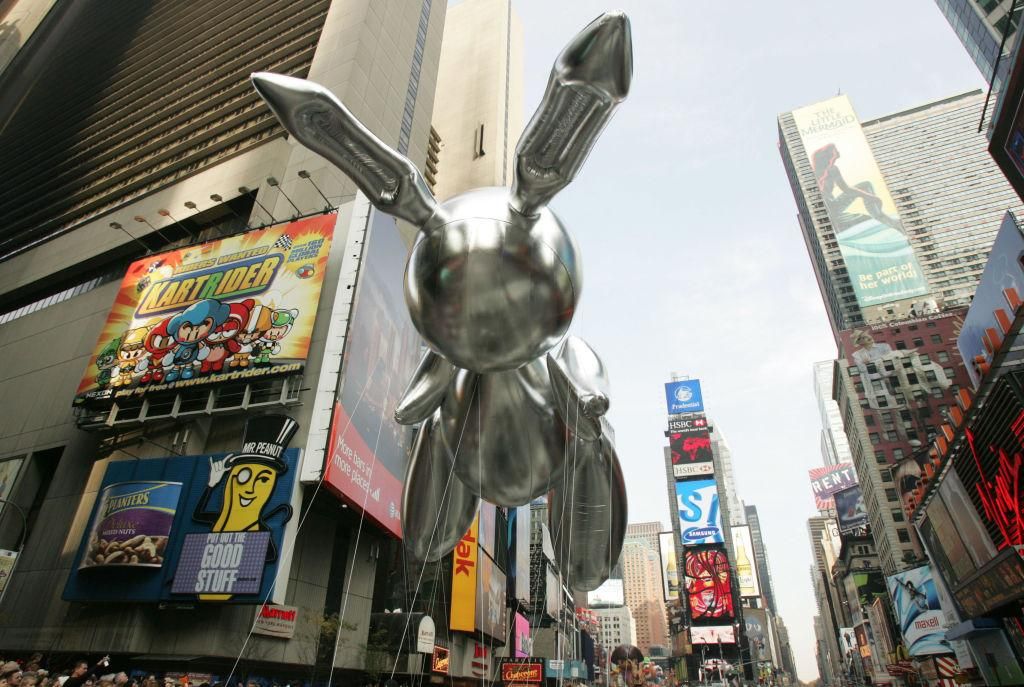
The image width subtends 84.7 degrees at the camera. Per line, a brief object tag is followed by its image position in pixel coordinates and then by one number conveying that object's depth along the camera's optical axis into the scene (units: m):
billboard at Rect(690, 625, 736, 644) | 46.75
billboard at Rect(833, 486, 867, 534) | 75.62
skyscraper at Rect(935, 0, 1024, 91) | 34.00
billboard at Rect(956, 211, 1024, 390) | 13.58
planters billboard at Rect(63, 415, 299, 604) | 13.90
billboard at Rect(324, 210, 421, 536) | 16.22
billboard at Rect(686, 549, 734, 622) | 47.50
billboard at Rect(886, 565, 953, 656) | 28.03
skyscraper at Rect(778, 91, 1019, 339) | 73.69
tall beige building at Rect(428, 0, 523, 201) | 48.16
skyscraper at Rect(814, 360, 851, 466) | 150.12
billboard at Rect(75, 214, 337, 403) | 17.00
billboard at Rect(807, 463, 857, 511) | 113.50
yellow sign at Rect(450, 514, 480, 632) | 23.30
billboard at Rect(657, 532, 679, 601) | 69.00
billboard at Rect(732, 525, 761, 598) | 67.71
